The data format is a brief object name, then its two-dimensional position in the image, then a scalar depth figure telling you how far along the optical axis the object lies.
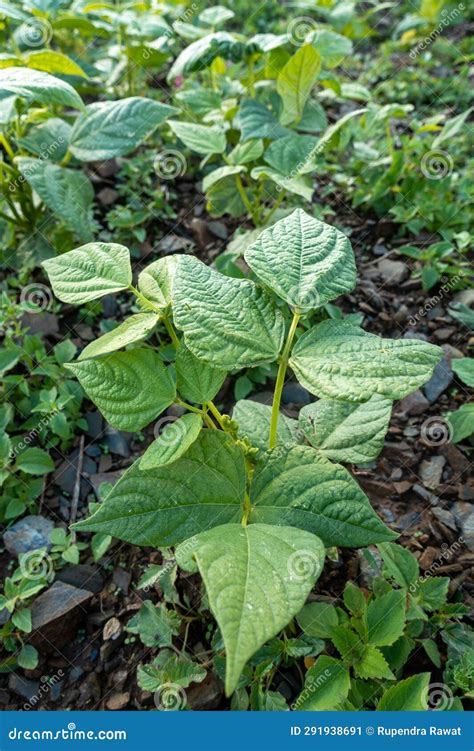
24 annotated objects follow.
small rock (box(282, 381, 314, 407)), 0.77
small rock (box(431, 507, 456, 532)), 0.69
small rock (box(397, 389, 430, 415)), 0.76
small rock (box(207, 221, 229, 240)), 0.91
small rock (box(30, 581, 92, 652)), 0.66
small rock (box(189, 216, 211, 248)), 0.90
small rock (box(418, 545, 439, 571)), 0.67
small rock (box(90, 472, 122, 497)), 0.74
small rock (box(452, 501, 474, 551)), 0.68
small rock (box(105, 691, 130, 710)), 0.64
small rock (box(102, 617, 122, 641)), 0.67
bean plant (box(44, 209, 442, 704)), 0.53
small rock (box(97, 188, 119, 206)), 0.95
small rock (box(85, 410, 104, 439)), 0.77
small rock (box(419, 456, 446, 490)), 0.72
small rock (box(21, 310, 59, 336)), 0.83
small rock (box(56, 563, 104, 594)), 0.69
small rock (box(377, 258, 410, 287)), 0.86
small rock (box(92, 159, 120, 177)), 0.99
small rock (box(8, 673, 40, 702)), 0.65
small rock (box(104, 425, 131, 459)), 0.76
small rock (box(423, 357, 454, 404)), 0.77
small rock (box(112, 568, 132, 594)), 0.69
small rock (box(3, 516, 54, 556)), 0.71
